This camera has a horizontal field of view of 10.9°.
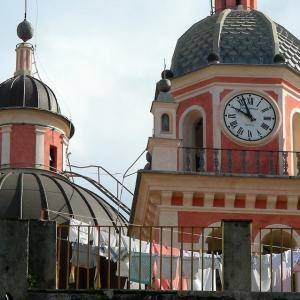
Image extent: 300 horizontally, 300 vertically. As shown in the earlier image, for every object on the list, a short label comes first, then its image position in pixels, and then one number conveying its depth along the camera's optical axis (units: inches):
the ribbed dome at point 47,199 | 1827.0
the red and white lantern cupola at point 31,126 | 2052.2
